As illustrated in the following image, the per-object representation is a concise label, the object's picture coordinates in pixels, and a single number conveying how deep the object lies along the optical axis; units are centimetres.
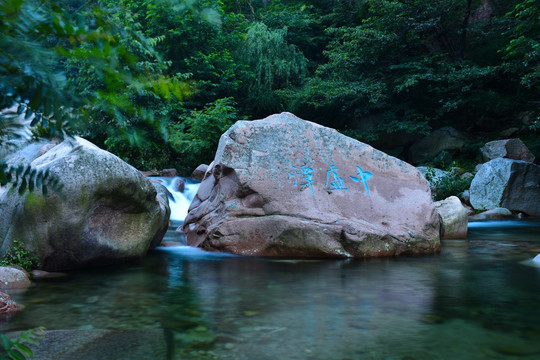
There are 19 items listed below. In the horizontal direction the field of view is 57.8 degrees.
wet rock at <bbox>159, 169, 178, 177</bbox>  1594
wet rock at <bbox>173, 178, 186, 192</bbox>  1271
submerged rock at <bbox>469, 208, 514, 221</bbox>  1246
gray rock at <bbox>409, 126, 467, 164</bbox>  1775
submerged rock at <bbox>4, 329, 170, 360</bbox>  302
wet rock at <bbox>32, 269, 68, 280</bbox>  516
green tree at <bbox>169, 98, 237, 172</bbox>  1677
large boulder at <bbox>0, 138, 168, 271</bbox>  528
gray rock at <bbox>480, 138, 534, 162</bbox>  1603
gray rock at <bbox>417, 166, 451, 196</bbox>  1447
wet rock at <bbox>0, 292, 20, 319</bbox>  385
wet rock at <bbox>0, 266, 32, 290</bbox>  468
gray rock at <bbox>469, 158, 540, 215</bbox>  1318
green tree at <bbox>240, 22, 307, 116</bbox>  1945
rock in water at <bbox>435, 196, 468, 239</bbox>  882
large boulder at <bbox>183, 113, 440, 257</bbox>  671
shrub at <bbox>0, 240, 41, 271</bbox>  513
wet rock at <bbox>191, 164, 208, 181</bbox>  1507
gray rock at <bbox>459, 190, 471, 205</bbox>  1397
